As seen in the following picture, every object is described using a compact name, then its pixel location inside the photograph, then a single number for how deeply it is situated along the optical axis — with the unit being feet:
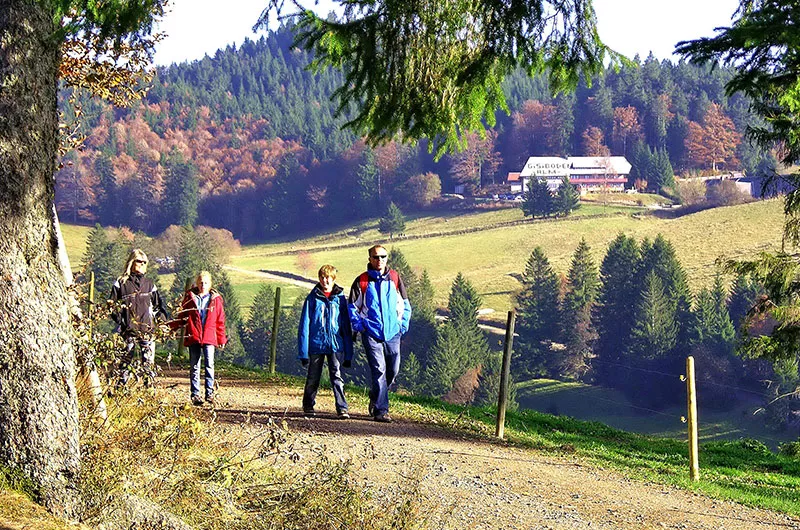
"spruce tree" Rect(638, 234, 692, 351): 298.15
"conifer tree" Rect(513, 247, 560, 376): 306.14
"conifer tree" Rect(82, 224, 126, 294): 294.05
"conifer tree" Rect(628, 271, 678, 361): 293.43
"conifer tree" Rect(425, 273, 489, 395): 268.00
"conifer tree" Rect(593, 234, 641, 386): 304.91
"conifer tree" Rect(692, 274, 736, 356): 278.46
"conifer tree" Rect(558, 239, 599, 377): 292.20
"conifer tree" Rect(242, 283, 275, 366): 294.91
